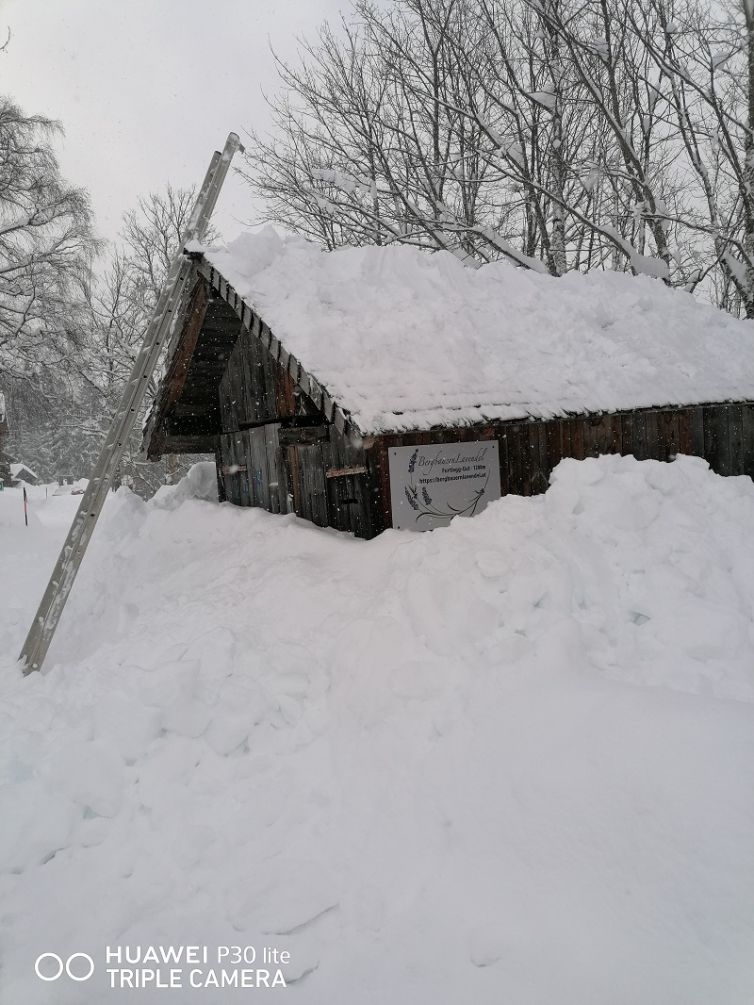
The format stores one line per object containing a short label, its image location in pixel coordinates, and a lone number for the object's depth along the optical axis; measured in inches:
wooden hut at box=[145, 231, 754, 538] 270.1
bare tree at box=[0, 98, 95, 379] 597.3
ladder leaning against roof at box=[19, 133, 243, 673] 264.5
